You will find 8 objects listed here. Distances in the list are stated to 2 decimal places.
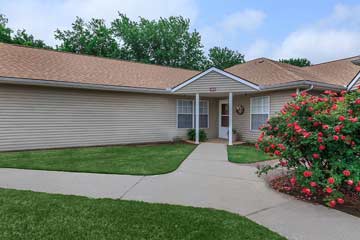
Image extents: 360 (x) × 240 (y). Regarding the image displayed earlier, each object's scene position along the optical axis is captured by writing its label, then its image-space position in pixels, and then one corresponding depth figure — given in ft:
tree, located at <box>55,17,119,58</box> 80.89
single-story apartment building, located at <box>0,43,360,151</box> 25.95
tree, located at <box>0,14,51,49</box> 65.81
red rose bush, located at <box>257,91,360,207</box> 10.77
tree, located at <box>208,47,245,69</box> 101.40
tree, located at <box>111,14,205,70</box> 87.51
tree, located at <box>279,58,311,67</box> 102.37
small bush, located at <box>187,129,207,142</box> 36.47
